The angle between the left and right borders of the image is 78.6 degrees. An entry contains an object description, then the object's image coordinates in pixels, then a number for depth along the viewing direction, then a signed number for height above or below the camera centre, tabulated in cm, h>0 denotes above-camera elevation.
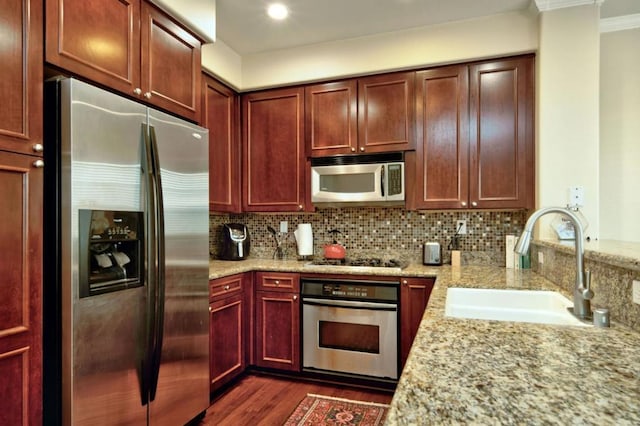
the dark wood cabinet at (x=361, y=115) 294 +75
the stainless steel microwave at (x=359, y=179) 294 +25
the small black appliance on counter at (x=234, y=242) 324 -25
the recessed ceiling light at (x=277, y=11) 253 +133
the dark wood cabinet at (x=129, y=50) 152 +74
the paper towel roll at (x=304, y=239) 331 -24
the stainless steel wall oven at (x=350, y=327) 267 -82
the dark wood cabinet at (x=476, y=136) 270 +53
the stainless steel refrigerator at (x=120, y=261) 147 -21
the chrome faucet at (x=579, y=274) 130 -21
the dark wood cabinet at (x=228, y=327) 254 -80
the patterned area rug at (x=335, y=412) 230 -124
